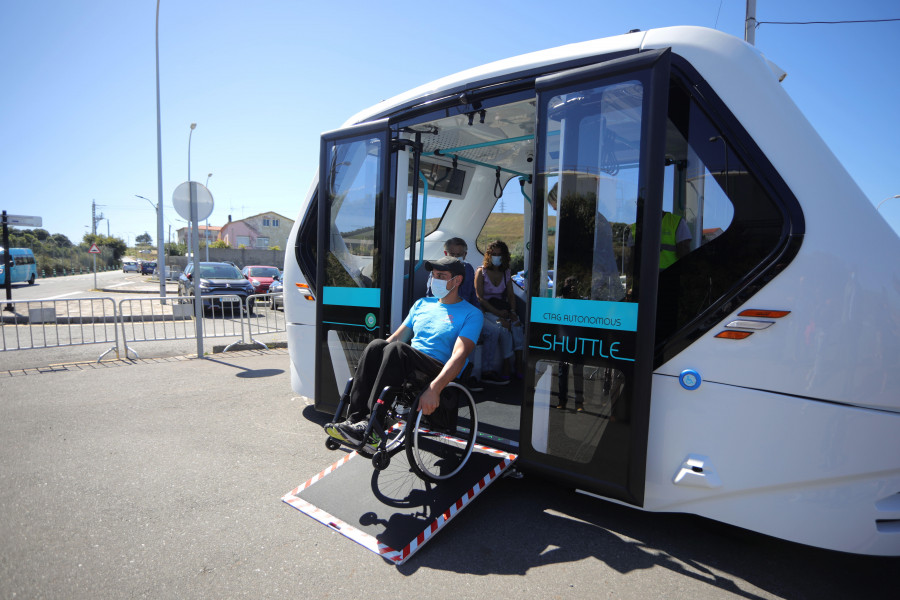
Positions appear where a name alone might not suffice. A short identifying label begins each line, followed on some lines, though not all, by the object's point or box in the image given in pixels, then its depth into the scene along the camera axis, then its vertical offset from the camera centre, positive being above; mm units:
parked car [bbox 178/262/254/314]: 14258 -802
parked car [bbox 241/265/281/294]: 18869 -791
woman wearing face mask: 5207 -455
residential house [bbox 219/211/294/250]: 68375 +3750
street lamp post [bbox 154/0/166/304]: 17688 +1358
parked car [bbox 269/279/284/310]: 17320 -1142
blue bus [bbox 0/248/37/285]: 27125 -866
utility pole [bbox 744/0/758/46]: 6950 +3632
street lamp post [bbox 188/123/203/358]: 7173 -317
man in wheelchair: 3129 -616
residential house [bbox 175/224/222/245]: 83100 +3855
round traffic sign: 7059 +826
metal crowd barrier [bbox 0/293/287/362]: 8211 -1616
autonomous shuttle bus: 2195 -152
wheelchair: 3041 -1169
